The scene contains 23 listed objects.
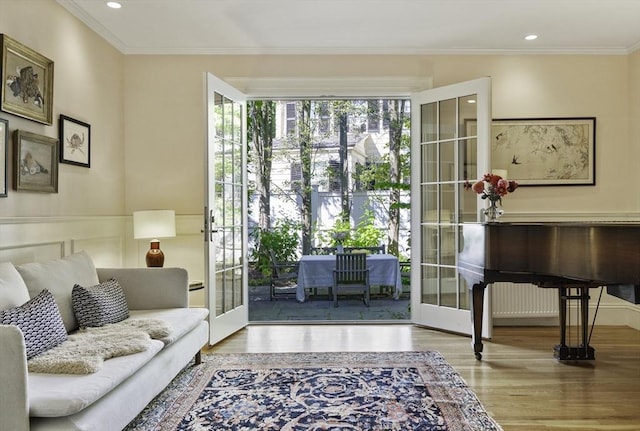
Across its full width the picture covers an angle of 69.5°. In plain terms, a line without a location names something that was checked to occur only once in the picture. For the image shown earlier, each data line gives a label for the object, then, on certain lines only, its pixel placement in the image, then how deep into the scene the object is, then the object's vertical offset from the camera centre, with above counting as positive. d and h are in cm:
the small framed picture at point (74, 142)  353 +56
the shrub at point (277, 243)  781 -55
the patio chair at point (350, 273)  594 -81
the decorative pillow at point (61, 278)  260 -40
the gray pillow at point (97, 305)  277 -58
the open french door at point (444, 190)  423 +20
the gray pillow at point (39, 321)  215 -54
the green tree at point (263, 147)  817 +115
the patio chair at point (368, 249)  715 -60
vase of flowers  362 +17
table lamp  399 -15
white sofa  173 -71
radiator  455 -90
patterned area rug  248 -114
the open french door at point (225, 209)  395 +2
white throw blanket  205 -68
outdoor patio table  620 -82
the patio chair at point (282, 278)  675 -102
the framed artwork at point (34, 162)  299 +34
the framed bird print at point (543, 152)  460 +59
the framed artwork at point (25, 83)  285 +86
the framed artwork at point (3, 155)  284 +35
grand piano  251 -30
